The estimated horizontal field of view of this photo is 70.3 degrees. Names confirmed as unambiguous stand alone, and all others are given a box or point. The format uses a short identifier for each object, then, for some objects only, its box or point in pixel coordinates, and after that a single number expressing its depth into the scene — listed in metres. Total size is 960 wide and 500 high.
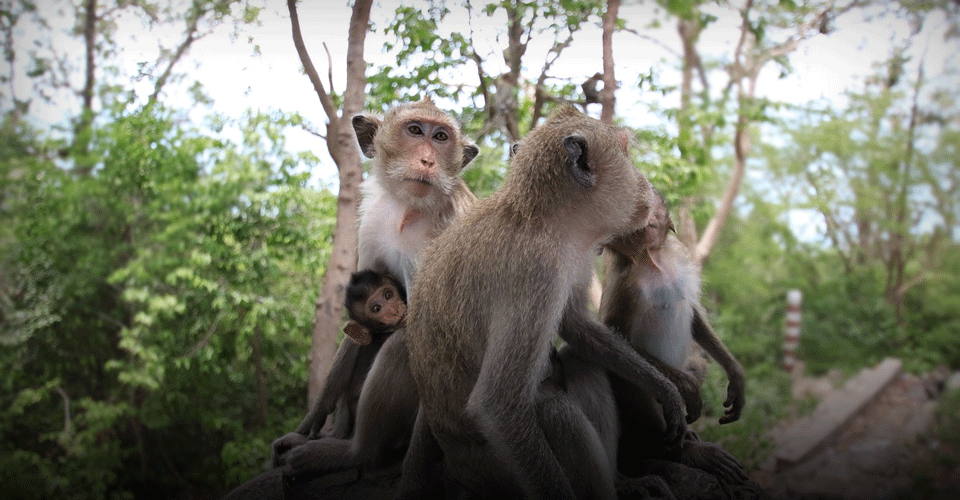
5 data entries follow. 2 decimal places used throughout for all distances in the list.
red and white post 9.99
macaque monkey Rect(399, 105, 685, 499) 2.22
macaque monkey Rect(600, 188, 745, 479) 2.73
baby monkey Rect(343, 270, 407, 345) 2.94
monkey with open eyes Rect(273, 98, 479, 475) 2.88
